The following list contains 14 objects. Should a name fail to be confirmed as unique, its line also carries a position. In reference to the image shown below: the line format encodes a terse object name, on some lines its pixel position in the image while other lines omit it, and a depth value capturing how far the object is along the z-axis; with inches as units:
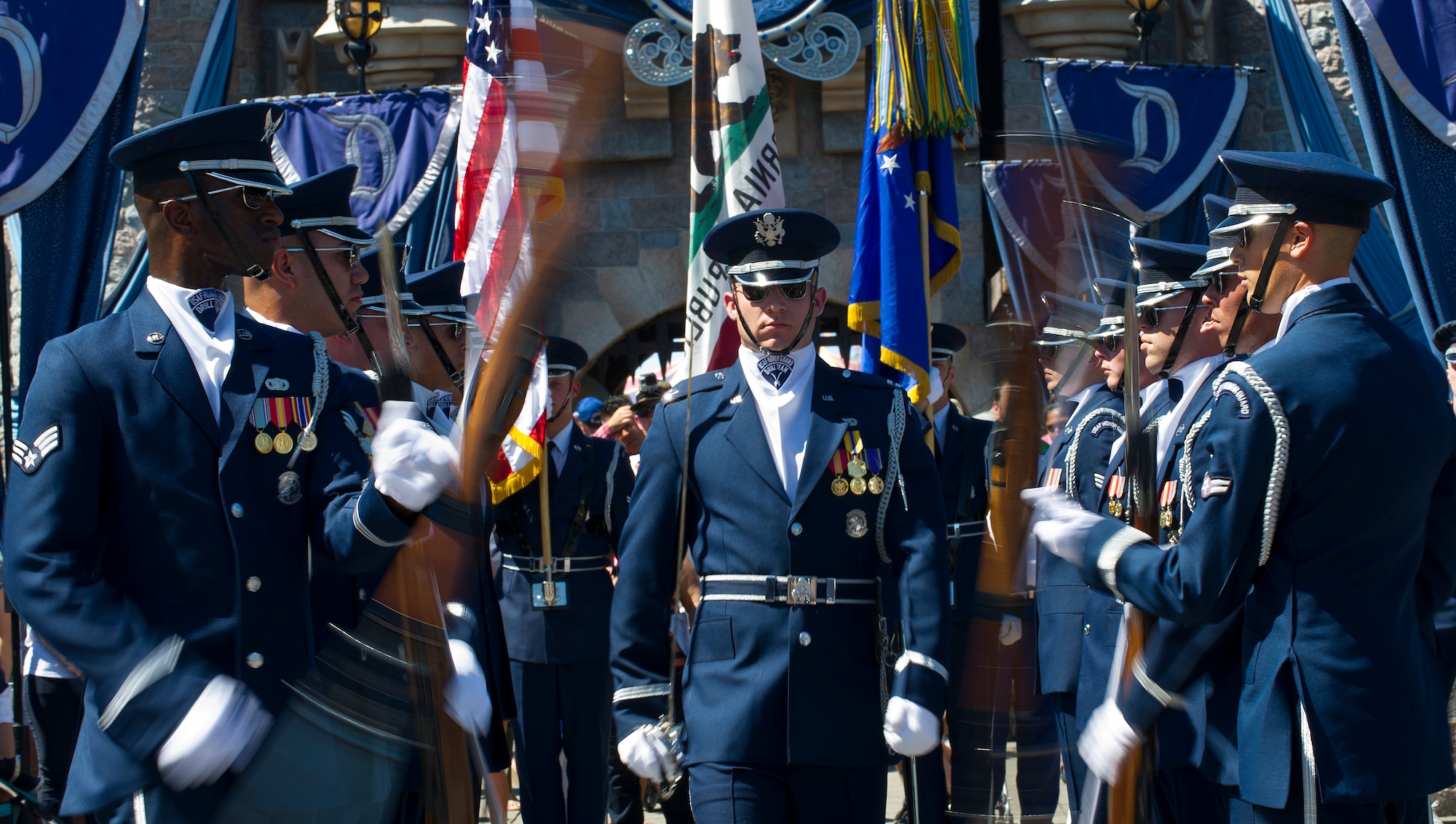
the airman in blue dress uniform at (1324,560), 202.2
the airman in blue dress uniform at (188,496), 174.6
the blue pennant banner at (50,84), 530.9
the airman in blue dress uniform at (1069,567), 325.7
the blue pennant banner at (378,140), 689.6
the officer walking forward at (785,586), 247.8
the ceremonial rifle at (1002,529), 234.4
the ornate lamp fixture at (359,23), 666.2
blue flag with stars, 419.5
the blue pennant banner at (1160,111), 668.1
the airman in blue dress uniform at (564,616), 365.1
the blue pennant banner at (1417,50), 509.4
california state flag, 388.2
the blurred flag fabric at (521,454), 372.2
